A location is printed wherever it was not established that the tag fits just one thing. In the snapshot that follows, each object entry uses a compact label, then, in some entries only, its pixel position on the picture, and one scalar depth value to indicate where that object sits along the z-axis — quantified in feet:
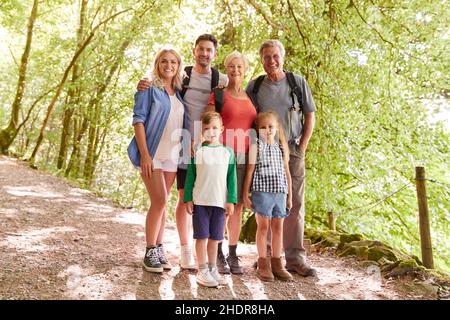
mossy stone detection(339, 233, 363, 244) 17.40
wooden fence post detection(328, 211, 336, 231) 24.57
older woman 11.84
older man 12.80
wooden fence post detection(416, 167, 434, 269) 14.73
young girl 12.01
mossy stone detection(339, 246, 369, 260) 15.60
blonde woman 11.31
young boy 11.03
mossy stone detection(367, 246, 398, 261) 14.75
